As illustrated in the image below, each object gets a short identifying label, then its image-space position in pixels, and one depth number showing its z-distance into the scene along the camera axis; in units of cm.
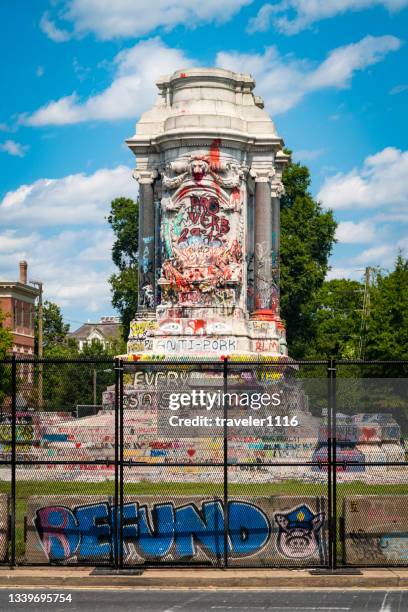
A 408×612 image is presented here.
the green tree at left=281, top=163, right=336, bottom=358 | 8712
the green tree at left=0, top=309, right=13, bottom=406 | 6981
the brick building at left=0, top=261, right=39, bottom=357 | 12369
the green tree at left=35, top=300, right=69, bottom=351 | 14250
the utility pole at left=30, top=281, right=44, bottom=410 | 2170
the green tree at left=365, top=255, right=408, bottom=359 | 6869
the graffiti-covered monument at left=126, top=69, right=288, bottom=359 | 5312
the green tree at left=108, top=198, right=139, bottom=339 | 9300
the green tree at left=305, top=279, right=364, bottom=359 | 9200
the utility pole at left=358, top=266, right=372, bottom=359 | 7650
